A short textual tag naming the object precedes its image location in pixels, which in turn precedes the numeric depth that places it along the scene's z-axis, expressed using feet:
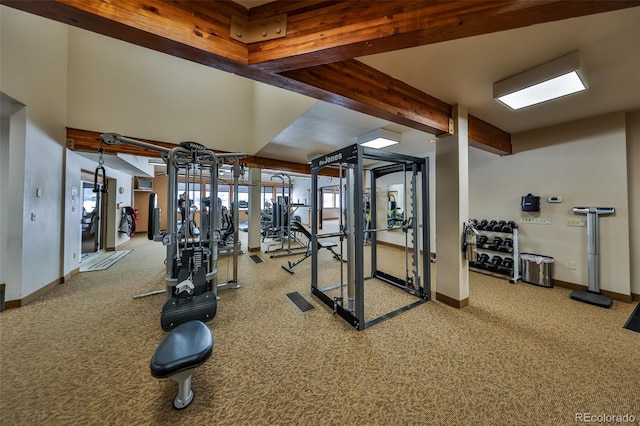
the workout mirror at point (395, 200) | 21.26
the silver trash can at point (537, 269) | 12.11
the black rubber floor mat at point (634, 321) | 8.16
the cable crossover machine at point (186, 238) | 8.93
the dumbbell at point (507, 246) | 13.61
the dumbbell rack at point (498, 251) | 13.15
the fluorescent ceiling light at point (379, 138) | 13.03
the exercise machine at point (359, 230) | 8.36
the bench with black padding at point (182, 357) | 4.56
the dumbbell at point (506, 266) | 13.34
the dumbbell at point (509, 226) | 13.57
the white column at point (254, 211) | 21.08
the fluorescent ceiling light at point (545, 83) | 6.59
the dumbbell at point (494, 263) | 13.92
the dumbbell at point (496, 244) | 13.99
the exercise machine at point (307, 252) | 14.05
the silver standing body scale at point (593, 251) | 10.61
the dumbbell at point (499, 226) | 13.97
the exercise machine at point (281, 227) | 19.71
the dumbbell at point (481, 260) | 14.52
